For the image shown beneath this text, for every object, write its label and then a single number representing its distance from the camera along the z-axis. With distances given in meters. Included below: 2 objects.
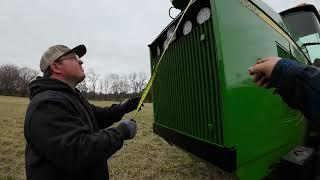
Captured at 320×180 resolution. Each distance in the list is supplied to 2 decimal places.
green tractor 1.35
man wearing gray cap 1.14
